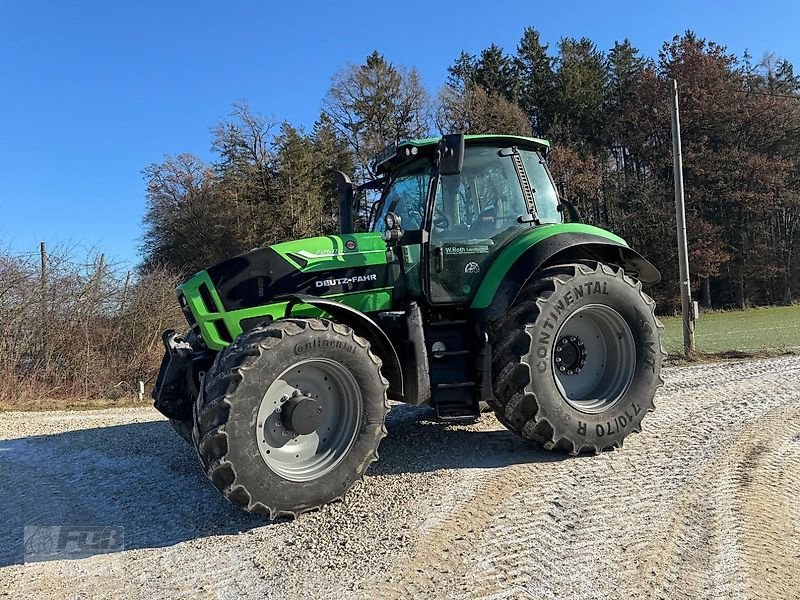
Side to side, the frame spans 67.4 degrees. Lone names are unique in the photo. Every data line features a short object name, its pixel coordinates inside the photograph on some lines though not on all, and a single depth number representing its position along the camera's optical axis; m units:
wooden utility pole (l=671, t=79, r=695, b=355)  12.01
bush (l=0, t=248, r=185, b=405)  13.25
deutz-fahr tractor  3.85
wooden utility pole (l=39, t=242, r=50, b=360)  13.64
